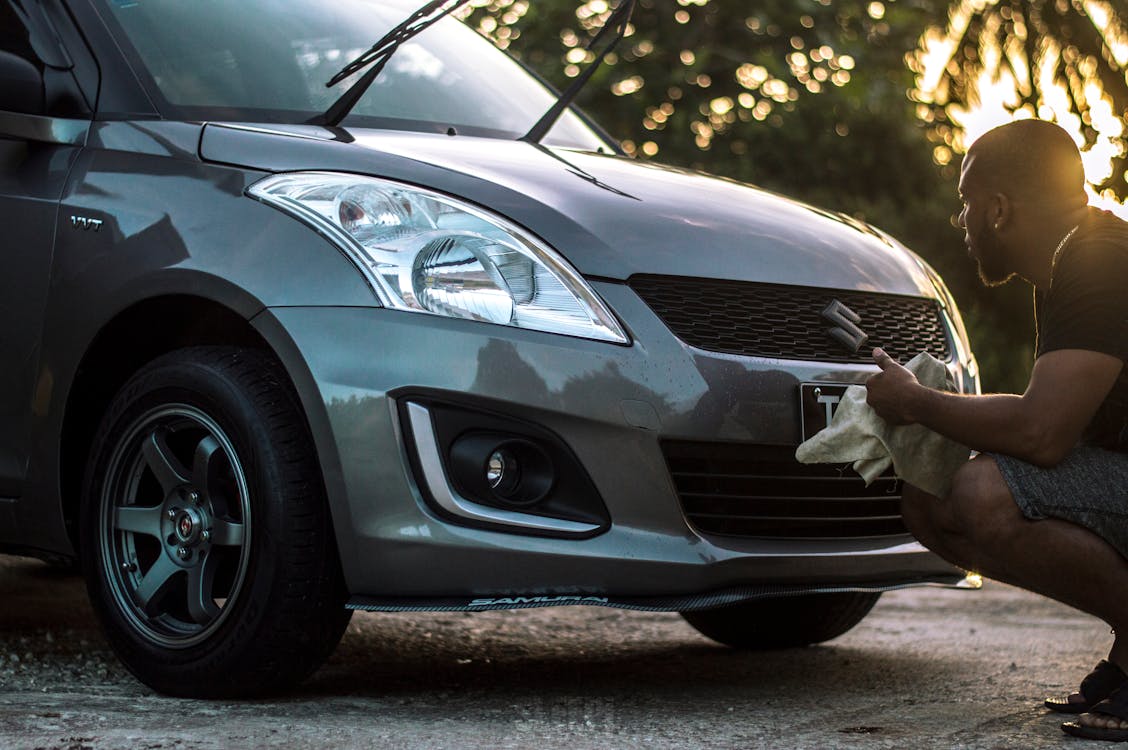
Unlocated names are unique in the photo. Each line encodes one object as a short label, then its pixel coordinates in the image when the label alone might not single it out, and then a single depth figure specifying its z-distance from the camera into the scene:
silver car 6.39
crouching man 6.18
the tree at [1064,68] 10.62
